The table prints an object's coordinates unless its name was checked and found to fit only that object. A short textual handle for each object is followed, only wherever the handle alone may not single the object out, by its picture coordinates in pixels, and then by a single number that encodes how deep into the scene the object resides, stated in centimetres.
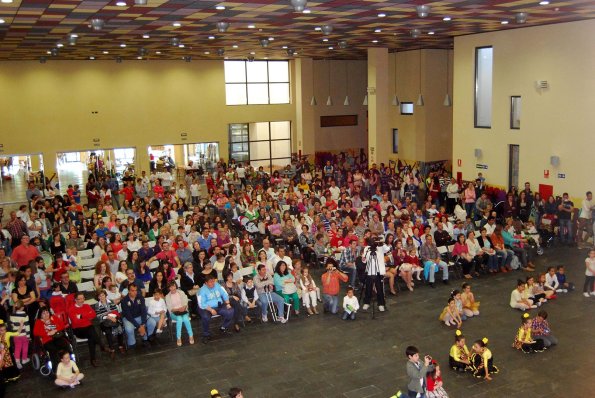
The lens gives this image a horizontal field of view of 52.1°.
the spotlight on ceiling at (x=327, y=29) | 1644
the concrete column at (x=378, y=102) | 2436
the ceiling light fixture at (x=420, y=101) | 2497
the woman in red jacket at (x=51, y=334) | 932
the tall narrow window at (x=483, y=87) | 2034
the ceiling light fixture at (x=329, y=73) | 3153
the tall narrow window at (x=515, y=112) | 1929
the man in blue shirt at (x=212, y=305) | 1071
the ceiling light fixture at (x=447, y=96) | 2460
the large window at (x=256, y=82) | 3019
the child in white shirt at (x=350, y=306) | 1143
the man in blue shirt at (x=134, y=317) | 1013
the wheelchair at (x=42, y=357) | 938
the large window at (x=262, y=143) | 3084
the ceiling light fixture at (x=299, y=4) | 1098
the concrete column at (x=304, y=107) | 3039
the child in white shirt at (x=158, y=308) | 1045
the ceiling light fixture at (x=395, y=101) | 2575
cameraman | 1170
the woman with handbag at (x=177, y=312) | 1057
